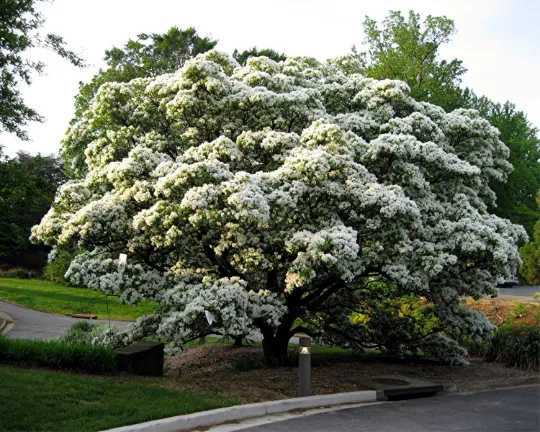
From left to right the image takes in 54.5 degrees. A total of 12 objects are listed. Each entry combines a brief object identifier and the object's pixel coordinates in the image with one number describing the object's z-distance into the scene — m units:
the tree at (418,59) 29.81
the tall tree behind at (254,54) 39.19
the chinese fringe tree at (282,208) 9.05
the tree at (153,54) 31.92
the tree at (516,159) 29.50
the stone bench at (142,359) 8.97
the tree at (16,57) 9.99
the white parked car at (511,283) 38.45
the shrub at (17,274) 34.24
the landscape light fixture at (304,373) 8.34
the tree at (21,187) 9.67
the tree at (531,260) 20.06
